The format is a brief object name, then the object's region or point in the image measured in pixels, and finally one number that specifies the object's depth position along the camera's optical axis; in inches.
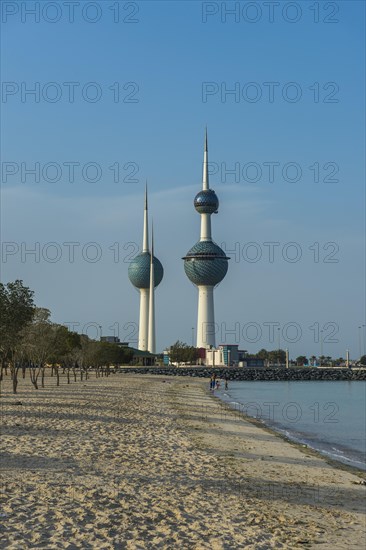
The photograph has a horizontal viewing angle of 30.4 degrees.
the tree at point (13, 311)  1631.4
